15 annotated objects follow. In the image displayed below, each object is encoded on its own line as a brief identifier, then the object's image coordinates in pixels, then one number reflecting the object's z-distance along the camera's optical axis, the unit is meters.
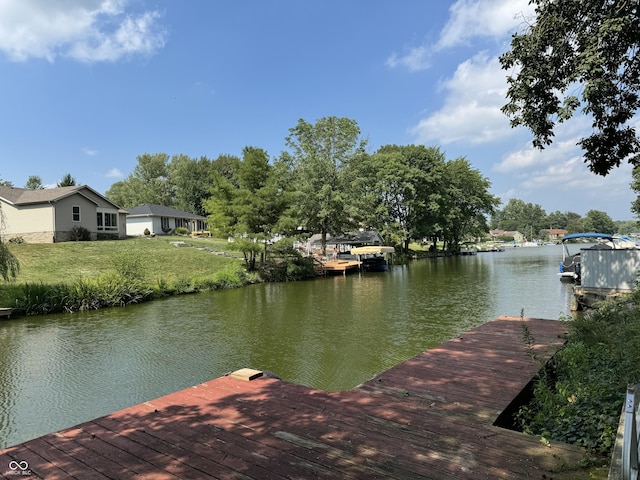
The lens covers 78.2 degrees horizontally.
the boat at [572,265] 21.40
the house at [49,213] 30.55
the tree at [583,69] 5.91
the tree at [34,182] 67.83
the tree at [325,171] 36.00
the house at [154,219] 44.88
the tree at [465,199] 60.59
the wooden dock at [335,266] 32.47
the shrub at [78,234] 31.69
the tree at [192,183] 63.91
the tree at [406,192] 51.06
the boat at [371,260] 36.47
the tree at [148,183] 67.12
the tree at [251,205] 27.28
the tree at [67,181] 47.72
